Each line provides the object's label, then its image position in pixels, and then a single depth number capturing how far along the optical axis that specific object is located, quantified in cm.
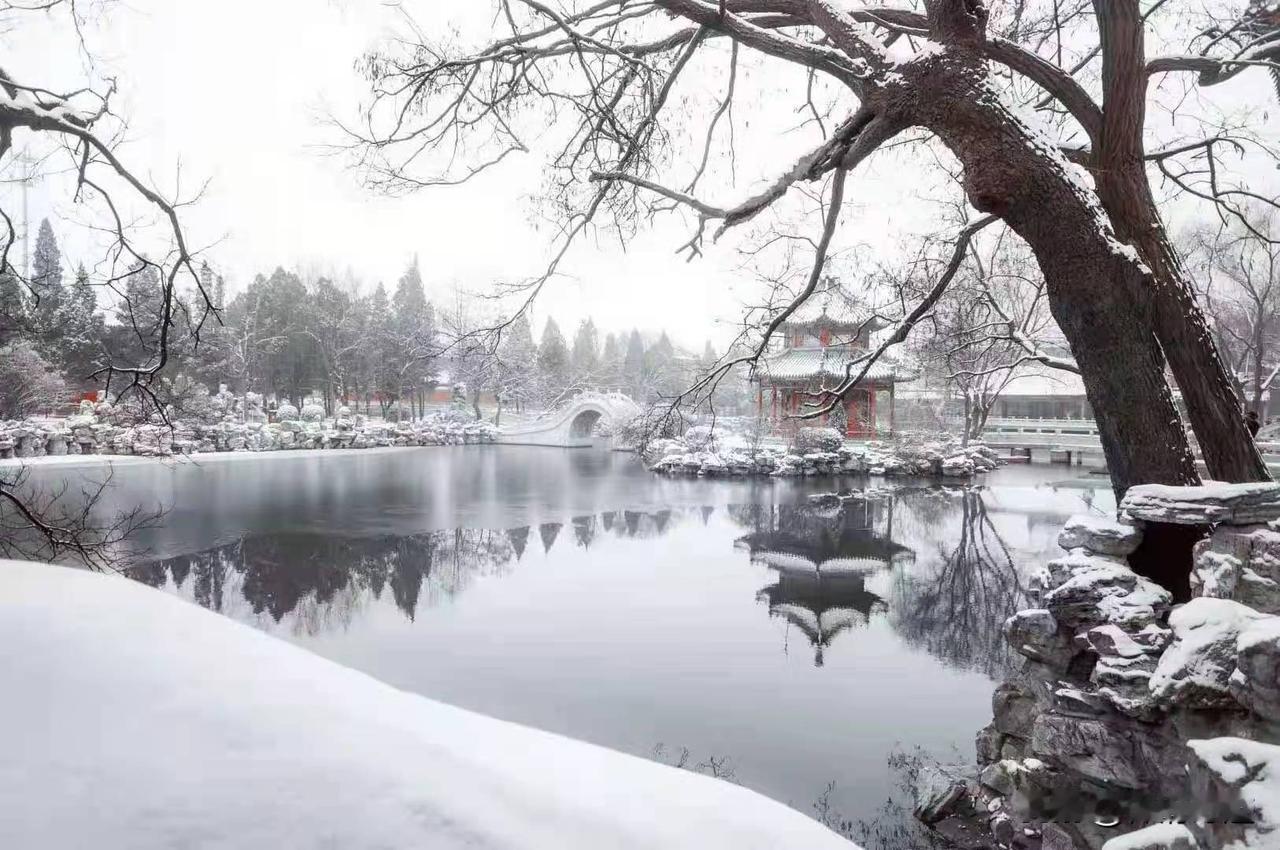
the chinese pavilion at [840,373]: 2048
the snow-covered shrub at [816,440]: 1980
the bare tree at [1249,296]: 1116
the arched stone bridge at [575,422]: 3062
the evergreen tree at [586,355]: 4384
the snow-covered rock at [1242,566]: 240
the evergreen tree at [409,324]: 3234
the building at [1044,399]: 2527
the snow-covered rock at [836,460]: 1969
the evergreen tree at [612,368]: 4428
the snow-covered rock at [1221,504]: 260
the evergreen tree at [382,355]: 3231
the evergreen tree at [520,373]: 3612
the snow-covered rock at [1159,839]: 182
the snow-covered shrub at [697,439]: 2214
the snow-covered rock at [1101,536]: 302
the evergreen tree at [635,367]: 4228
